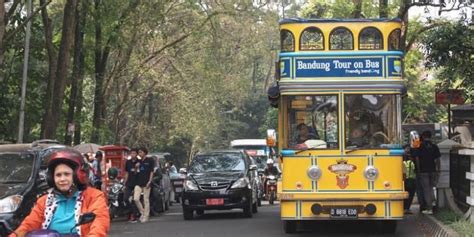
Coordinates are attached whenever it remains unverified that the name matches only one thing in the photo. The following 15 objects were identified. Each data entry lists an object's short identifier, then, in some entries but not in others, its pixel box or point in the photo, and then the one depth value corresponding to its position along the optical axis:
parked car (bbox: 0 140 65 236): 10.88
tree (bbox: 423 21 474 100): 14.96
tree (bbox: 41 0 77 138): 21.42
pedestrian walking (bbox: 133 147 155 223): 17.64
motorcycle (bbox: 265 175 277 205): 24.98
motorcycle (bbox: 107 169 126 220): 17.83
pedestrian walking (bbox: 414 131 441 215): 15.32
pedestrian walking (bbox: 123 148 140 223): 17.89
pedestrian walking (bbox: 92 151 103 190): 17.69
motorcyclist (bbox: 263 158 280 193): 22.94
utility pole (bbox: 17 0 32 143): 22.86
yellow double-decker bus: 12.45
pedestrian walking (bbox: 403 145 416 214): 16.70
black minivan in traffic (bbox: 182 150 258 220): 17.42
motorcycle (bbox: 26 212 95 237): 4.72
